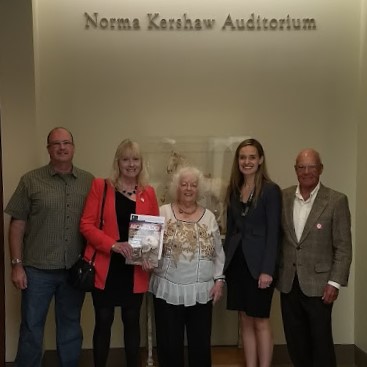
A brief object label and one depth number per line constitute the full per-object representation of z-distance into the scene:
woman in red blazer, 3.35
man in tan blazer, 3.33
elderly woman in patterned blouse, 3.33
